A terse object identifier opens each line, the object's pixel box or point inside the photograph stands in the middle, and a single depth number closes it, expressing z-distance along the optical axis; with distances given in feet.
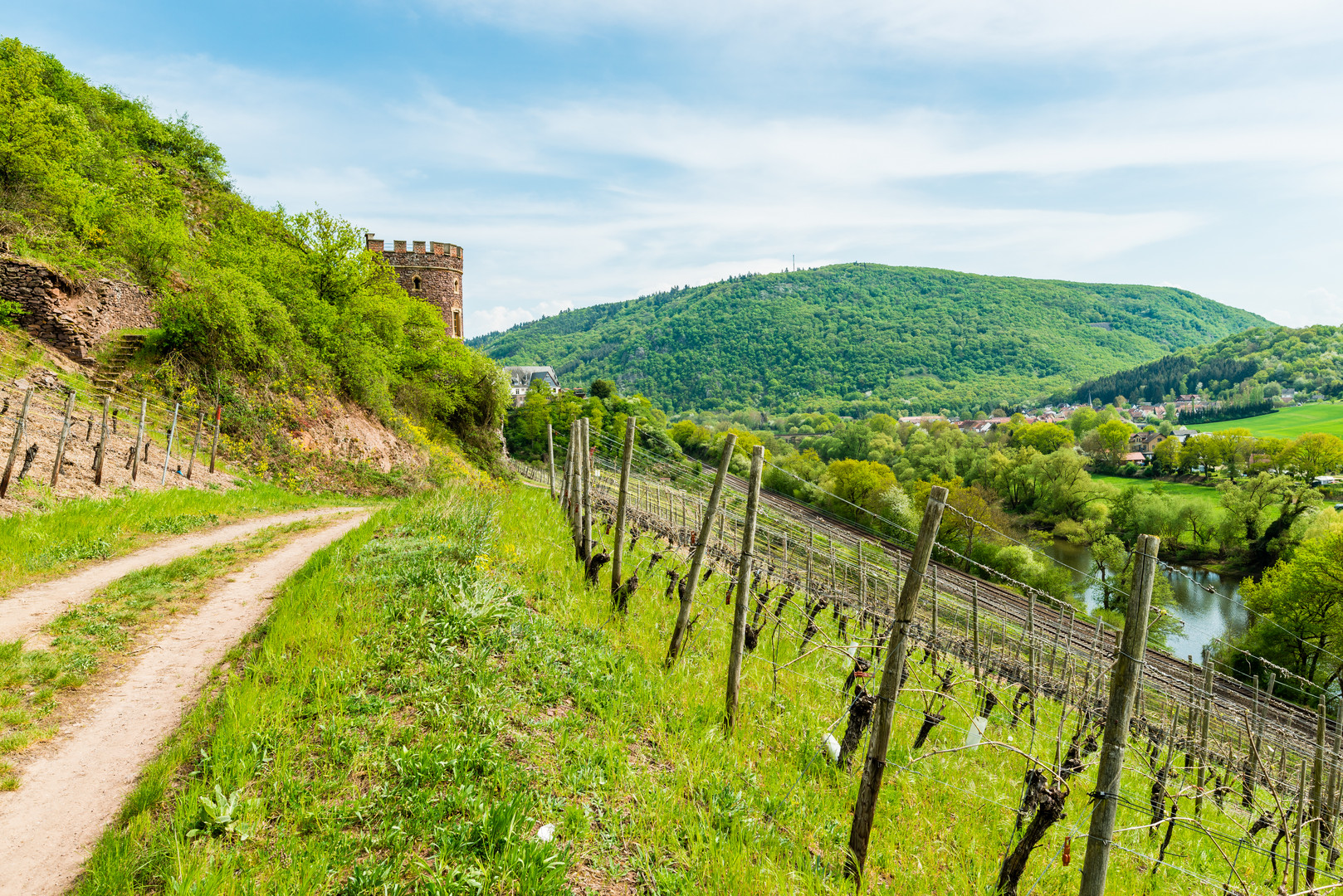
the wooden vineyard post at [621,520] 24.91
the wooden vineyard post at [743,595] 17.54
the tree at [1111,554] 141.38
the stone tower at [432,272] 123.65
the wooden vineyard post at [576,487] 30.61
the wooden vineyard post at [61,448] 35.35
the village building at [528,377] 419.39
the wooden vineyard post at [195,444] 47.34
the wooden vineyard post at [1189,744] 26.86
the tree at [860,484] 185.87
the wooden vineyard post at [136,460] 41.52
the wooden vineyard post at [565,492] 36.82
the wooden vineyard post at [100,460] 37.65
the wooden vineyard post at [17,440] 30.42
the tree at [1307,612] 94.58
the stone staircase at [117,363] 50.62
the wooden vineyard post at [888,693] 12.55
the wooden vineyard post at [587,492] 28.04
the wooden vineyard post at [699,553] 19.31
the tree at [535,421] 226.99
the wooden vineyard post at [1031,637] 28.80
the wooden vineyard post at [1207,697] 25.62
